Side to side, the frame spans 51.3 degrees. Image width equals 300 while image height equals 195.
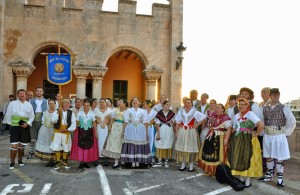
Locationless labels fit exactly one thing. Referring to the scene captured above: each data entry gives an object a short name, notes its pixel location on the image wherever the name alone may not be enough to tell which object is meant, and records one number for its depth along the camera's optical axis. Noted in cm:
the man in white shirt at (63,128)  789
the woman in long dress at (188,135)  788
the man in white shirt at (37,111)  913
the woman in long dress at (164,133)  842
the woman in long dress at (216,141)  712
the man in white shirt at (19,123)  789
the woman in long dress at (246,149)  648
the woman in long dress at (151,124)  859
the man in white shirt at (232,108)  763
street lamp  1468
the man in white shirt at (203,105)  855
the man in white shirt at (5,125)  1290
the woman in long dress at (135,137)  809
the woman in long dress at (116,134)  824
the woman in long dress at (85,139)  801
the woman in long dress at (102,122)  846
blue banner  861
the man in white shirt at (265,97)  733
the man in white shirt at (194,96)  918
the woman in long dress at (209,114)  788
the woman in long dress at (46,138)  837
